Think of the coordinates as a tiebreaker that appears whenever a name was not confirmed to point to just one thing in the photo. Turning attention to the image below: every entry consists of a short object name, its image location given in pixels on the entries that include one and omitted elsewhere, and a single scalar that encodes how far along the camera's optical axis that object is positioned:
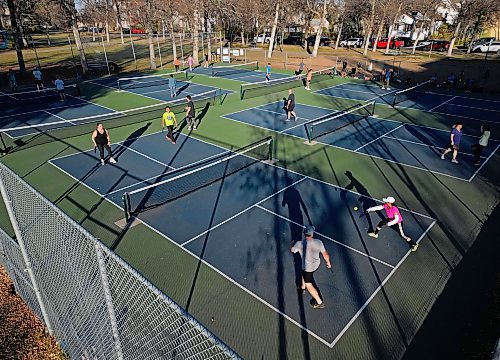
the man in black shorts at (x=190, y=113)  19.06
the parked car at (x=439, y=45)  62.84
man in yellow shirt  17.55
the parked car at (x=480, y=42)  57.59
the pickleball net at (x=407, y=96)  27.73
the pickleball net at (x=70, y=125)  18.22
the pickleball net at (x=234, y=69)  39.80
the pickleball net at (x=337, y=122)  19.17
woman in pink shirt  9.99
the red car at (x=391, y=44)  67.00
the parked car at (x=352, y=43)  68.50
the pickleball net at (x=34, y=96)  25.78
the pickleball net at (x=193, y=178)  12.34
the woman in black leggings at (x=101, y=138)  14.74
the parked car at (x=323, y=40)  69.12
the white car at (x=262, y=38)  71.81
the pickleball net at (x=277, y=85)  29.17
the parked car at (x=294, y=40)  73.00
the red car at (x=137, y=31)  86.17
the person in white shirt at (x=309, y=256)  7.47
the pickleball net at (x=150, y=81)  32.38
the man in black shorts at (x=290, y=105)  21.03
